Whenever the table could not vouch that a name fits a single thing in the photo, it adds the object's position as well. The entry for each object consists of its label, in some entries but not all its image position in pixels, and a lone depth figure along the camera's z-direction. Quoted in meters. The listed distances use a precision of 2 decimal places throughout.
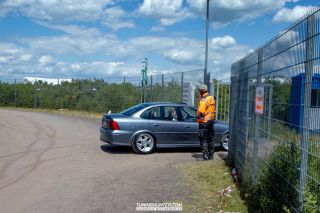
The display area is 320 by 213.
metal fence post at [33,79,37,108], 34.12
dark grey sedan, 12.45
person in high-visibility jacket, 11.18
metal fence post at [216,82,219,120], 18.00
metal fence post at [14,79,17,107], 35.52
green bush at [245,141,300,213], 4.79
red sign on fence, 6.58
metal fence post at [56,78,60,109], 32.84
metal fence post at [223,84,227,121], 17.89
